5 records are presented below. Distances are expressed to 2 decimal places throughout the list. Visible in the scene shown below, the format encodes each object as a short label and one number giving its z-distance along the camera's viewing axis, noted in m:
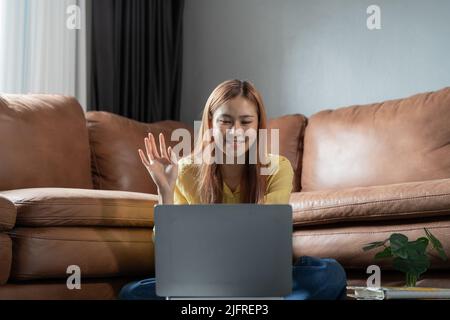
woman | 2.07
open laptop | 1.52
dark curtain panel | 3.85
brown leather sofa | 2.23
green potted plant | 1.83
